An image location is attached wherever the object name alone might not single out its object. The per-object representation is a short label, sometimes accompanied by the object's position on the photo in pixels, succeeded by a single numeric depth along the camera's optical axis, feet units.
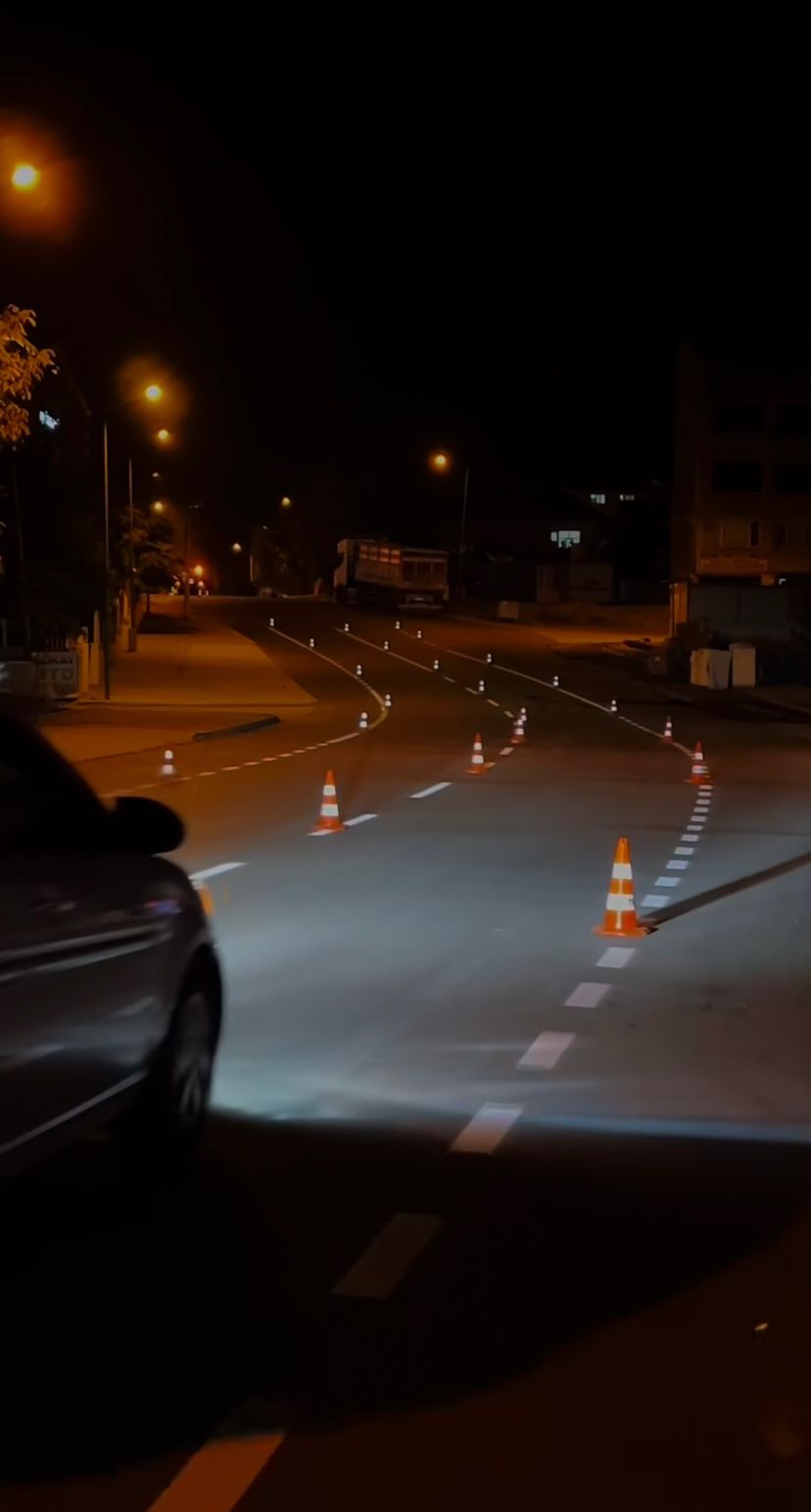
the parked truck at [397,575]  285.02
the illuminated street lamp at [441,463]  346.54
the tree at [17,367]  67.62
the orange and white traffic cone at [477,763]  87.97
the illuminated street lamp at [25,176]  80.53
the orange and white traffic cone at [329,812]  61.98
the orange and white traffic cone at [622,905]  40.45
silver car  16.20
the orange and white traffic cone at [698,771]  83.91
